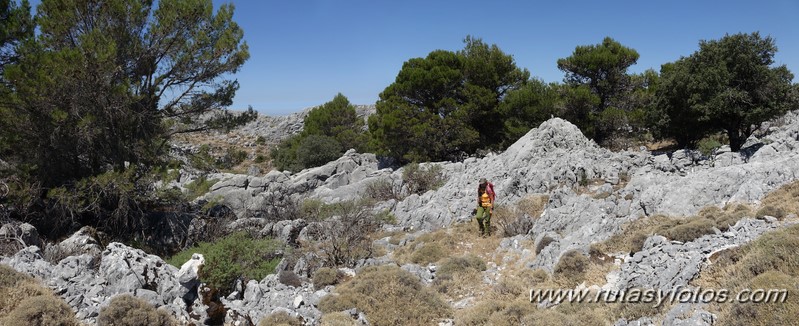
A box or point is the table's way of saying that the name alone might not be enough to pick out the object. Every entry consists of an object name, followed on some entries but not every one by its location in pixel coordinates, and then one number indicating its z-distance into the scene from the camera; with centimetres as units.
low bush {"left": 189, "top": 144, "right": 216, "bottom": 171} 1784
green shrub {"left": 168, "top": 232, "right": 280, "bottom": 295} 991
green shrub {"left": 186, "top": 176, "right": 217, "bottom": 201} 1722
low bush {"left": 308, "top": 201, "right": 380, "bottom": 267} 1222
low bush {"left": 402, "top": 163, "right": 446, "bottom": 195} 2169
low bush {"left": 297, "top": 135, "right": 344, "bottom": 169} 3697
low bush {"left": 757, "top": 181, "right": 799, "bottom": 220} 915
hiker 1406
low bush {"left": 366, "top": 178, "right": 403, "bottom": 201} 2153
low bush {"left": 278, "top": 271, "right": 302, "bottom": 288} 1002
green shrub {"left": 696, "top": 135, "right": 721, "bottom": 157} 1795
